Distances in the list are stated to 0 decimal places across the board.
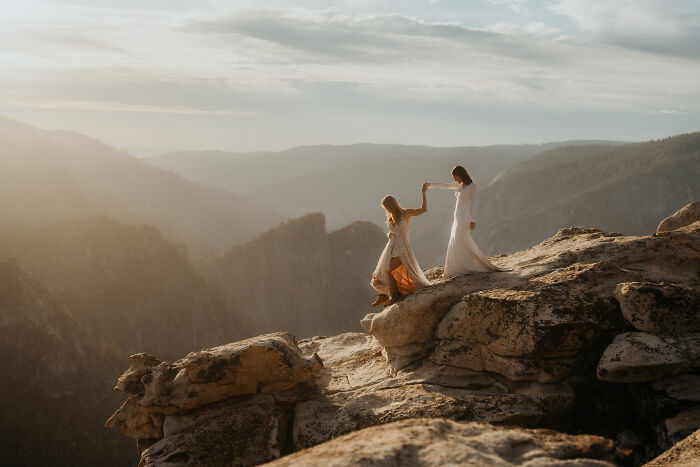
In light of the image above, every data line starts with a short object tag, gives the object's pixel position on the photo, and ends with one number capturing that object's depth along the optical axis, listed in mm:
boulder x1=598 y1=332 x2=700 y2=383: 9453
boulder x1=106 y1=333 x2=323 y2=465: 11047
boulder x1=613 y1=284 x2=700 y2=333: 10156
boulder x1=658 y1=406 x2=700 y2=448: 8772
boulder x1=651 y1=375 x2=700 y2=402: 9336
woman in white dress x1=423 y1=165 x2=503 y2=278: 13188
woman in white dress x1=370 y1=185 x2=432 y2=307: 13438
